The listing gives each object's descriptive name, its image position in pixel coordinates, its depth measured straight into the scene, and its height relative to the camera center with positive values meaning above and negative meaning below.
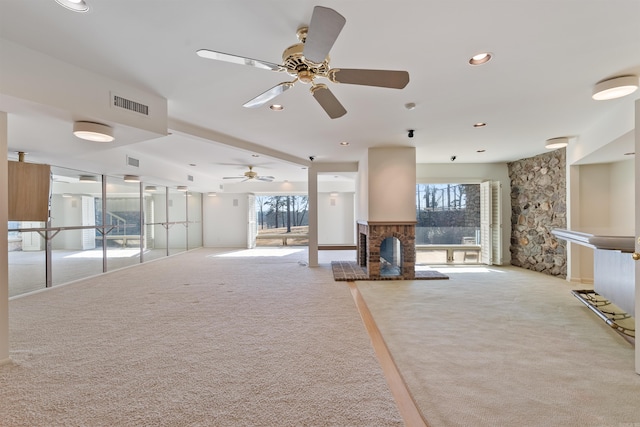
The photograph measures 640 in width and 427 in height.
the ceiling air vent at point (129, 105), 2.52 +1.07
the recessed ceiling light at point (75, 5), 1.54 +1.21
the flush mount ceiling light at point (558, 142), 4.61 +1.20
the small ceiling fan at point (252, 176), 7.12 +1.07
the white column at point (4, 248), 2.26 -0.26
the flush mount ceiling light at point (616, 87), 2.49 +1.16
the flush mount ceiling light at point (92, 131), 2.47 +0.79
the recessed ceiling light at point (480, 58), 2.14 +1.25
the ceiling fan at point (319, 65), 1.37 +0.95
